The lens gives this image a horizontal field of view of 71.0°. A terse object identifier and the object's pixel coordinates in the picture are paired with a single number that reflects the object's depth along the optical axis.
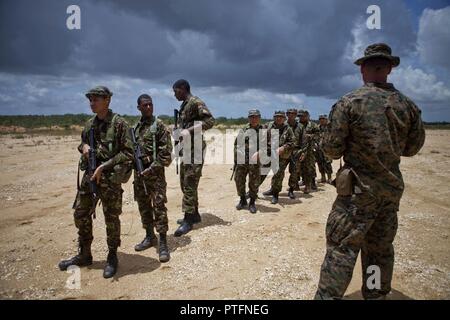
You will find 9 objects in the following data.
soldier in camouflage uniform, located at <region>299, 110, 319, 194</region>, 8.73
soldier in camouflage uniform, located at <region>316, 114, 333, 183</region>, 10.18
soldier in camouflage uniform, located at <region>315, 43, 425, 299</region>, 2.78
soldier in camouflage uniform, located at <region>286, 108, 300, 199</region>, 8.23
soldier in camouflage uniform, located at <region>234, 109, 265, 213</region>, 6.96
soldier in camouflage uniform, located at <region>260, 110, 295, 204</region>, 7.51
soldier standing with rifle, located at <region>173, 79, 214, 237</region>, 5.37
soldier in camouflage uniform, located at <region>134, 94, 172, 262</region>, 4.60
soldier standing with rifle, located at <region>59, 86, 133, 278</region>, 3.96
